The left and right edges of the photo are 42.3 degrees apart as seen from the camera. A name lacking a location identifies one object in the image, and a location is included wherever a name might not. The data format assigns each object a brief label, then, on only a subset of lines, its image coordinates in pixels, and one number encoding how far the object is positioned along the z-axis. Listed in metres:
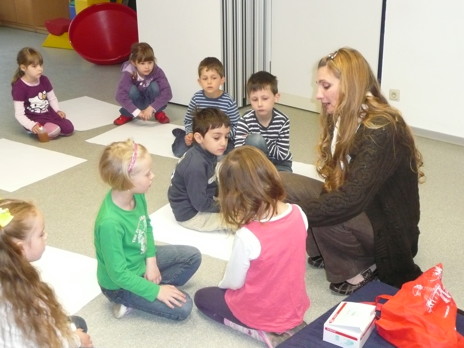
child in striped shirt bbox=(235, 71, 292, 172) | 2.79
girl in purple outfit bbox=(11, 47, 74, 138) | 3.62
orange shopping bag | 1.68
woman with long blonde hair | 2.01
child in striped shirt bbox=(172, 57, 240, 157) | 3.29
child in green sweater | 1.87
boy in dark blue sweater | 2.49
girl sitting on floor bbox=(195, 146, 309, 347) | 1.70
